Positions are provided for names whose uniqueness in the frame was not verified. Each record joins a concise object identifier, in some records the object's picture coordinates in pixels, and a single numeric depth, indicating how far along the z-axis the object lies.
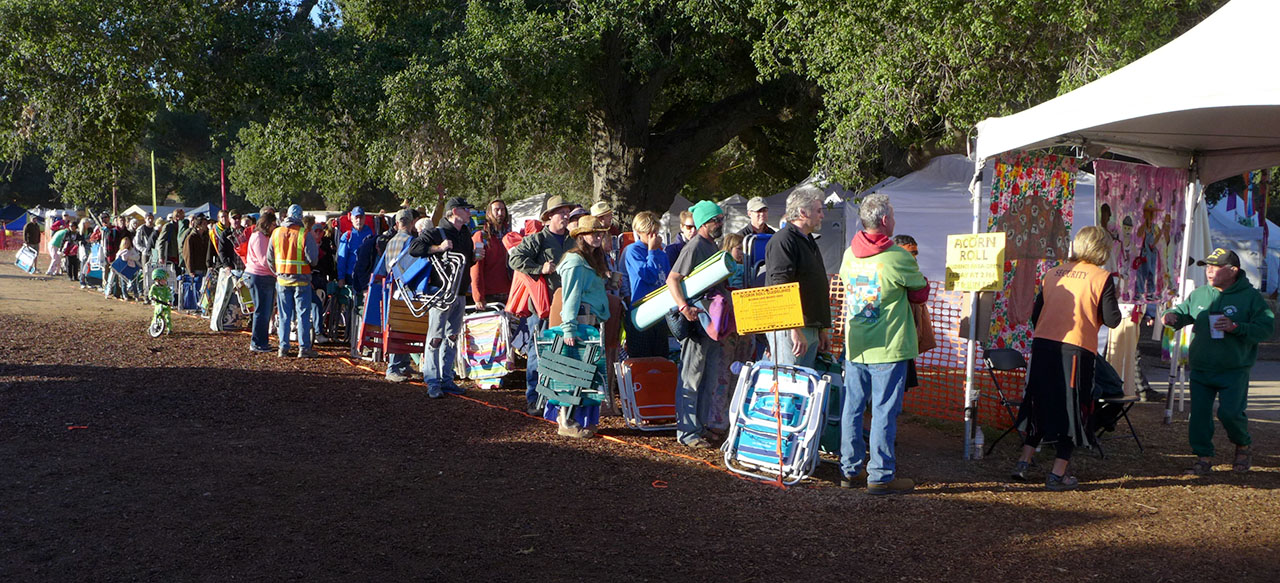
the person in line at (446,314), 8.80
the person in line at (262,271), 11.02
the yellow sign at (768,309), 5.85
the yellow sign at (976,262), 6.51
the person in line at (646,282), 8.09
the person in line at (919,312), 6.96
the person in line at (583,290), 7.11
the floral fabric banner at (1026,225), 7.36
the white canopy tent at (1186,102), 5.89
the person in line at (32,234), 30.31
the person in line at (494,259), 9.70
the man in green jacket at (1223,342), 6.54
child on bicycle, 12.64
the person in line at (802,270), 6.12
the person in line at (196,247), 14.73
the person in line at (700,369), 7.07
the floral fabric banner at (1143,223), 8.71
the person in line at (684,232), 8.64
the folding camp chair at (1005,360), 6.70
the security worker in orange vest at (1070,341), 6.08
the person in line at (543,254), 7.93
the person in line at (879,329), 5.82
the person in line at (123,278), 19.17
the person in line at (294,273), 10.70
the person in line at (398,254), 9.78
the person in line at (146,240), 17.84
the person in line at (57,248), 26.14
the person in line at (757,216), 7.20
